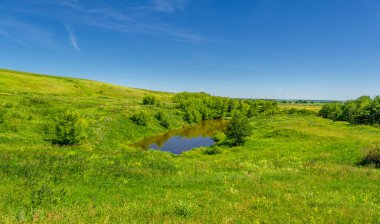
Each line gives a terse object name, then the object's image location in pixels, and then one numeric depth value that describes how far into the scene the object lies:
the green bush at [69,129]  33.12
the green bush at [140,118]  57.88
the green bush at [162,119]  66.75
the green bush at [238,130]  42.25
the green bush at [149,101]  95.44
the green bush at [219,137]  51.14
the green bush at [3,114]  37.36
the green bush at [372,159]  22.22
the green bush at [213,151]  37.34
